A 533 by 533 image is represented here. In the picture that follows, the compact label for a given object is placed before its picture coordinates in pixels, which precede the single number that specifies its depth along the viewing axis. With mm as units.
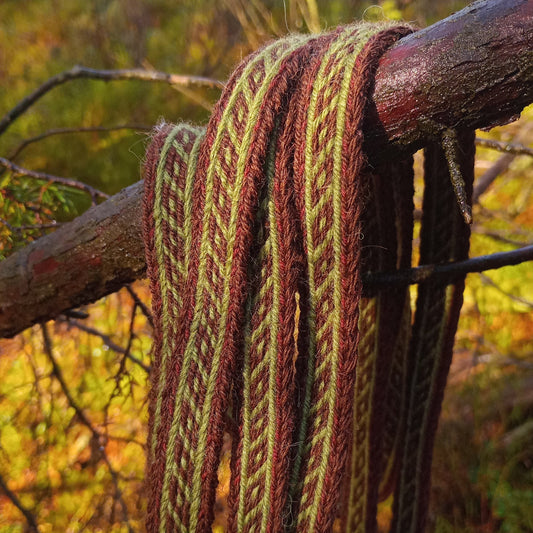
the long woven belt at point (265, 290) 436
